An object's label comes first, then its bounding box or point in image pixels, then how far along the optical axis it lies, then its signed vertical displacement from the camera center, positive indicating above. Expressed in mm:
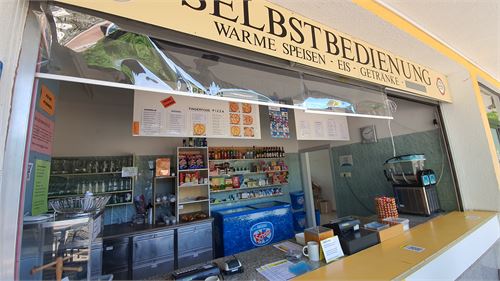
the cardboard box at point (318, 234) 1481 -492
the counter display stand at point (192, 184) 3527 -156
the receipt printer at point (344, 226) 1611 -478
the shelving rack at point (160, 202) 3363 -412
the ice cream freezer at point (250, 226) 3457 -985
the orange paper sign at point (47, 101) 972 +423
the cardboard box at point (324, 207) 6785 -1313
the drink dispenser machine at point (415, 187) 2361 -306
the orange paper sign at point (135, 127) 2229 +552
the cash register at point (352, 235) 1502 -544
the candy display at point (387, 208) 2145 -468
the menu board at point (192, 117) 2305 +705
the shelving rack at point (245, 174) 4137 -56
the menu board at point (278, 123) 3109 +714
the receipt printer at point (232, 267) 1259 -582
